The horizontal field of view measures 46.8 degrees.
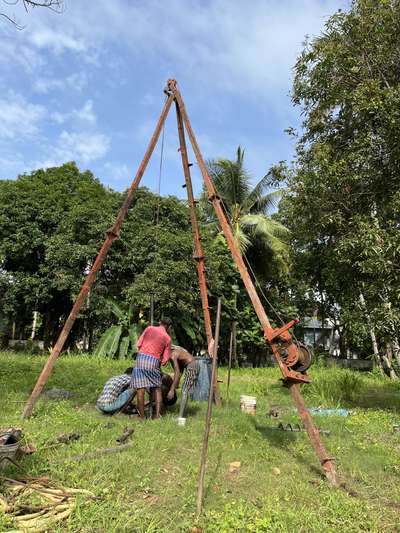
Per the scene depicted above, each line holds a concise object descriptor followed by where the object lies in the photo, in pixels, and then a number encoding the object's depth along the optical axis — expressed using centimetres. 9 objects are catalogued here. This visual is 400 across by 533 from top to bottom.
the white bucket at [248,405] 791
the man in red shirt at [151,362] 678
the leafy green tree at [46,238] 1647
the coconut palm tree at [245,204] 2012
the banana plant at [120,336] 1574
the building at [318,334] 2425
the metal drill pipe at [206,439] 379
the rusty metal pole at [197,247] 798
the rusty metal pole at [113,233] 683
